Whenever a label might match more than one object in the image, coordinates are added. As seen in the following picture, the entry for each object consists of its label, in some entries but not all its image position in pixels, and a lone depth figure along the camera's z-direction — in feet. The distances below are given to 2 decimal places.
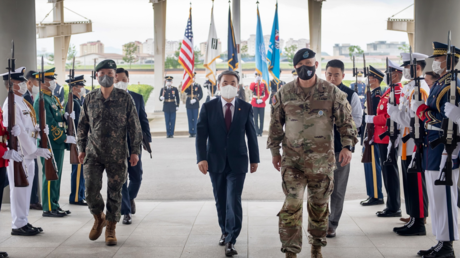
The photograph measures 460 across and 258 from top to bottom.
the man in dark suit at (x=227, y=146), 14.51
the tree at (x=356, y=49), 116.44
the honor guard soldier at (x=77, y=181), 21.48
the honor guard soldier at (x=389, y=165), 18.93
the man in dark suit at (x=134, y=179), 18.28
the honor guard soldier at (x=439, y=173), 13.69
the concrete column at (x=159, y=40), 70.44
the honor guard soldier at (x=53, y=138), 19.29
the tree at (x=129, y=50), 135.76
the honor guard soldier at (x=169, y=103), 51.78
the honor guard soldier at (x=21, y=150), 16.46
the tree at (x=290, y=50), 130.93
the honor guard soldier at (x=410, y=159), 16.12
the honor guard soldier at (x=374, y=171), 20.95
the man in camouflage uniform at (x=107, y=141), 15.10
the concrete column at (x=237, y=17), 57.21
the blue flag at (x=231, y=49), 41.20
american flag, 50.24
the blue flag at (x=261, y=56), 51.00
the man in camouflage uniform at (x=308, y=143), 12.55
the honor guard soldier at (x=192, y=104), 52.29
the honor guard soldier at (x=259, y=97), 51.98
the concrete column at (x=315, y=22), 61.57
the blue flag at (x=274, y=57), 49.57
